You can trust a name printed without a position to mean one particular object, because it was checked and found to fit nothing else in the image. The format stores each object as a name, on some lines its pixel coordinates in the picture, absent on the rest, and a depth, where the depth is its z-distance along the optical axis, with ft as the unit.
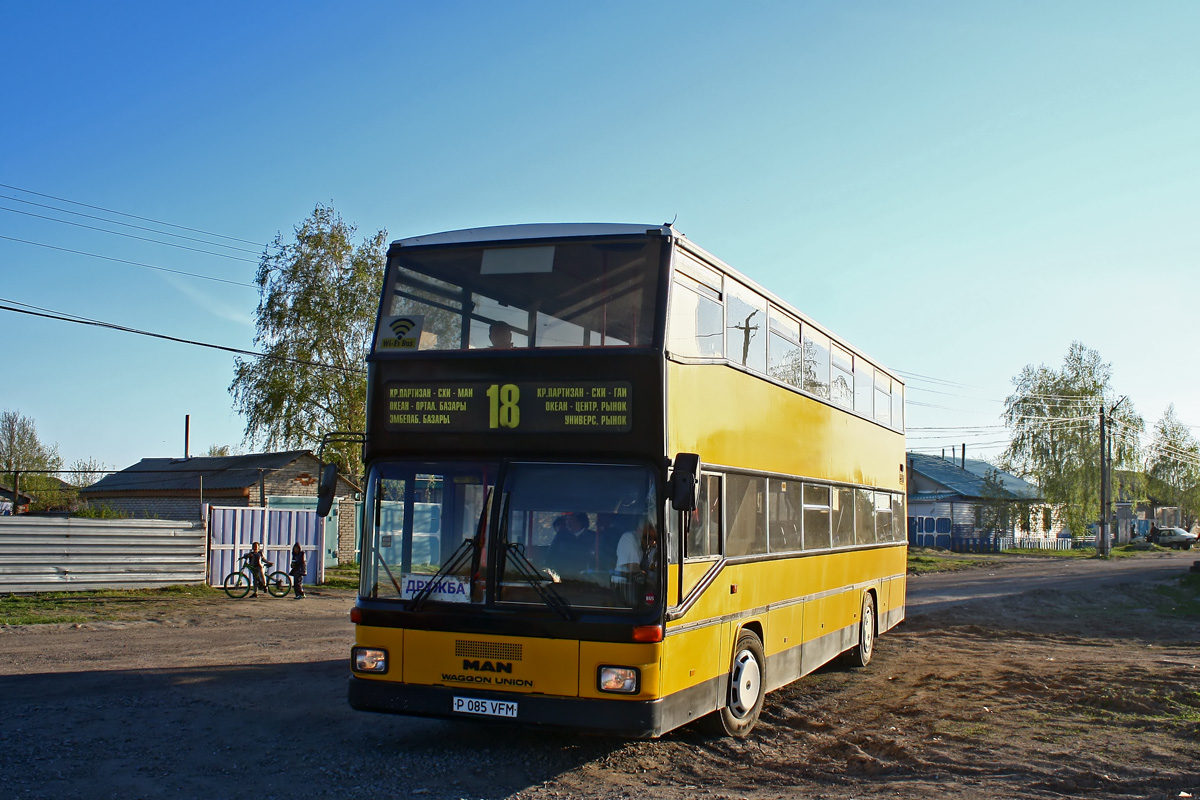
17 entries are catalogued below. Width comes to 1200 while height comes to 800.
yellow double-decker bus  23.39
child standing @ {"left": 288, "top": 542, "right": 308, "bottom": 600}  78.18
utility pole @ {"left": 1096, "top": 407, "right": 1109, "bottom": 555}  171.22
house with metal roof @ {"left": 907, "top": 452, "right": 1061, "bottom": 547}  203.31
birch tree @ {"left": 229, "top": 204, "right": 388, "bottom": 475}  123.75
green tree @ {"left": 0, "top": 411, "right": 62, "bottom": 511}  233.19
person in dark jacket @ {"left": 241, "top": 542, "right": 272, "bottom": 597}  78.02
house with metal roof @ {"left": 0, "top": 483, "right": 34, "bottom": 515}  163.43
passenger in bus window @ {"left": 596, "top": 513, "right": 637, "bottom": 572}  23.53
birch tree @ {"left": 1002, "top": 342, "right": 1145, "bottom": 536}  216.74
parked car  218.03
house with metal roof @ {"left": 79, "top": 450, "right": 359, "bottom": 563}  104.01
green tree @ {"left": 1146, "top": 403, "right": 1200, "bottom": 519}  299.99
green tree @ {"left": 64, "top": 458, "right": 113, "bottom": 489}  270.67
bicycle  77.36
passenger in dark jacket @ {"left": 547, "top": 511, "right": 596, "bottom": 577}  23.53
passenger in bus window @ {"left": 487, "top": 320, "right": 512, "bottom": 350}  25.64
